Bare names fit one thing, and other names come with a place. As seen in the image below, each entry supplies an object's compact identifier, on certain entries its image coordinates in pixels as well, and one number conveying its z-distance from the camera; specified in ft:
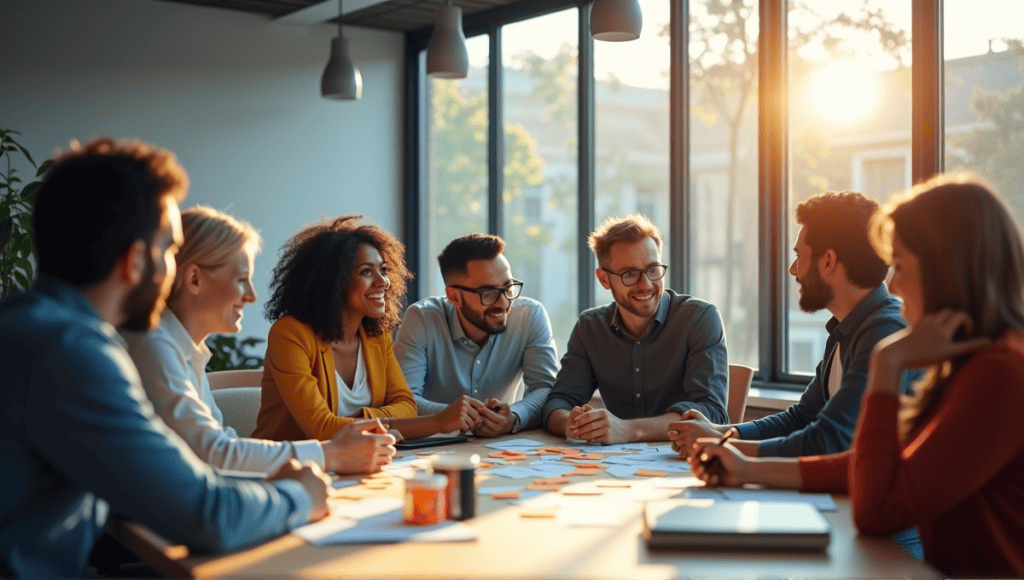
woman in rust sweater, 4.85
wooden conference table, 4.80
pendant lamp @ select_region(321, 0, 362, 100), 16.03
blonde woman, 6.71
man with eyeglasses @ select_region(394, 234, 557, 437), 11.39
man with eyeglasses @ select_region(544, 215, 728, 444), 10.33
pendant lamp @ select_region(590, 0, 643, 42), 10.46
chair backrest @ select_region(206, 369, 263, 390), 10.83
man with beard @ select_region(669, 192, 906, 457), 7.39
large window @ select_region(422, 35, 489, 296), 19.71
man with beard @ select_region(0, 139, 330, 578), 4.35
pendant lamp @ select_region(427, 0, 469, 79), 12.98
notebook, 5.08
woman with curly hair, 8.89
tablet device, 8.73
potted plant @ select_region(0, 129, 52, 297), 14.03
